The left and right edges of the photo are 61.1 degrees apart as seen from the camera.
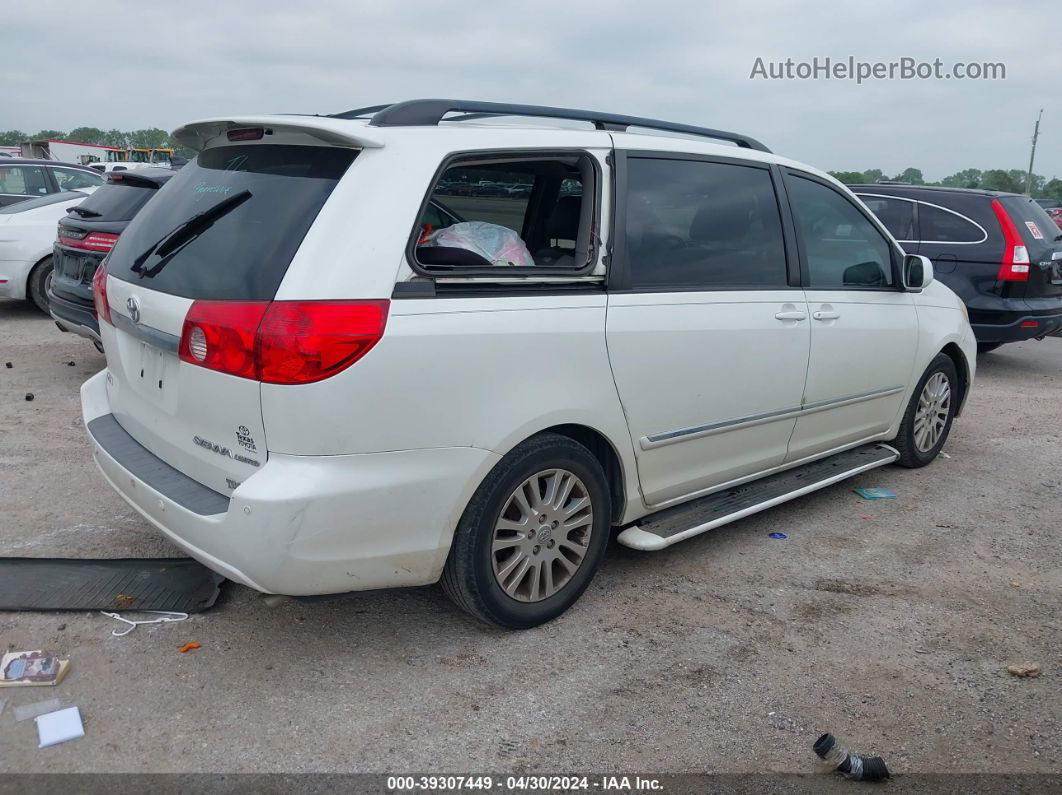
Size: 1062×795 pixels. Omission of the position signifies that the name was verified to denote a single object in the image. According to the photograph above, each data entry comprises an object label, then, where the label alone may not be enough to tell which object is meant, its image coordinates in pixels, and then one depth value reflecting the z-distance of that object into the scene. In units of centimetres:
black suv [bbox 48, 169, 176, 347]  641
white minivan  274
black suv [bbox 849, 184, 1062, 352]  841
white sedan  901
